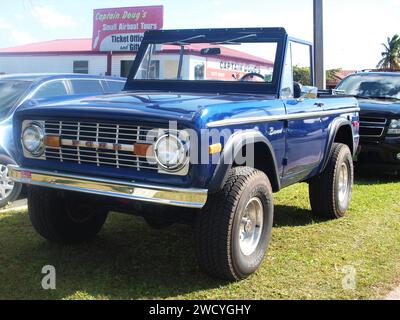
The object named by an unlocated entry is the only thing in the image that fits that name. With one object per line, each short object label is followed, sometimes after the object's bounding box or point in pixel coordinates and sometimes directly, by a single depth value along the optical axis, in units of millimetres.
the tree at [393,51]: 71188
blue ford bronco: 3303
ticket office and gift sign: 22172
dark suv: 8008
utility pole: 11023
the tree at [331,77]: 40519
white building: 26578
